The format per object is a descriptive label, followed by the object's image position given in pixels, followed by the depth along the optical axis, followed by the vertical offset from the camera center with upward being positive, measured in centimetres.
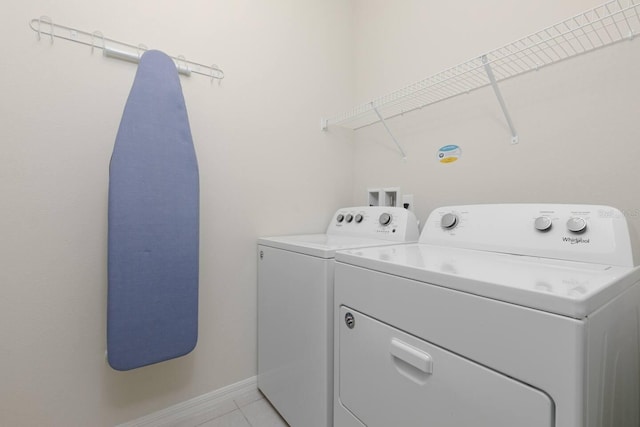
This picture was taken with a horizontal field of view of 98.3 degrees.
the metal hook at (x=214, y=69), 146 +76
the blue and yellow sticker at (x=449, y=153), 143 +31
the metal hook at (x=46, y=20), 107 +74
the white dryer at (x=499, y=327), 50 -25
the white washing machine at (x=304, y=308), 106 -42
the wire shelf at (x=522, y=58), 97 +65
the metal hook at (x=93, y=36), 116 +74
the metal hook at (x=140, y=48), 125 +75
